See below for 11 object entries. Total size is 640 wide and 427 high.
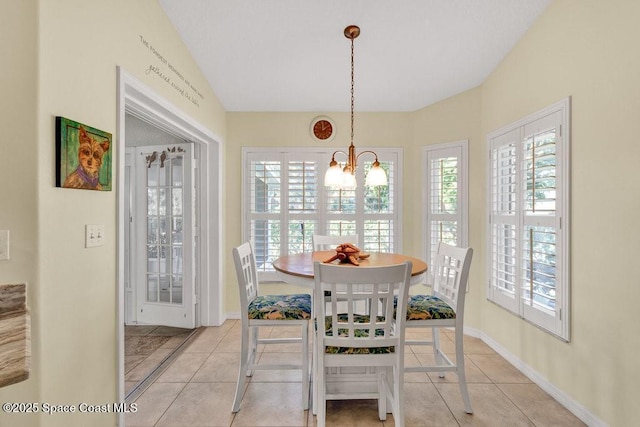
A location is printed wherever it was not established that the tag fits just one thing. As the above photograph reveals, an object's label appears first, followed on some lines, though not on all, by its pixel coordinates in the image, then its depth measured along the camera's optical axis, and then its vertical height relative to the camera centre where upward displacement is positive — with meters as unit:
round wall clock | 3.67 +0.96
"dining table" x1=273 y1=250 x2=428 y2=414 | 1.95 -1.04
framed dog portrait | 1.39 +0.27
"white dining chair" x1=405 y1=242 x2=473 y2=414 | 2.02 -0.64
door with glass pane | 3.33 -0.25
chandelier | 2.27 +0.27
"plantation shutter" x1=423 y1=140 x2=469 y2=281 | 3.29 +0.20
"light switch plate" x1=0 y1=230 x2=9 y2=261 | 1.21 -0.13
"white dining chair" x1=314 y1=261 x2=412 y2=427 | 1.57 -0.64
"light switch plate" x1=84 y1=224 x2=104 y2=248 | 1.58 -0.12
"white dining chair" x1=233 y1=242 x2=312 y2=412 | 2.03 -0.69
